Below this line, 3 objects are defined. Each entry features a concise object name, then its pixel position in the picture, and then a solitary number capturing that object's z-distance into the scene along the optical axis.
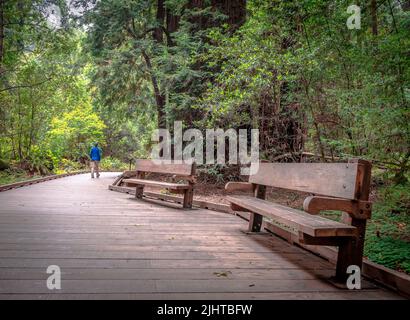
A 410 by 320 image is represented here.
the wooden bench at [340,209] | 2.87
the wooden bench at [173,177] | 6.81
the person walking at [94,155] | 17.28
